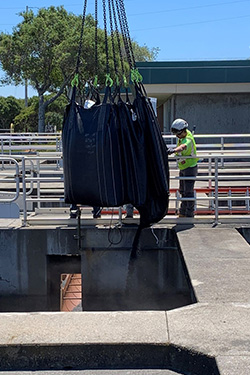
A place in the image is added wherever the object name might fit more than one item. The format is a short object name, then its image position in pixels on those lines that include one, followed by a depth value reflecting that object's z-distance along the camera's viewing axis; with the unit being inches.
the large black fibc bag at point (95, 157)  211.8
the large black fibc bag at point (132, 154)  216.7
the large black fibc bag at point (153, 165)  223.5
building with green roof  973.2
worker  299.7
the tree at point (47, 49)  1229.7
